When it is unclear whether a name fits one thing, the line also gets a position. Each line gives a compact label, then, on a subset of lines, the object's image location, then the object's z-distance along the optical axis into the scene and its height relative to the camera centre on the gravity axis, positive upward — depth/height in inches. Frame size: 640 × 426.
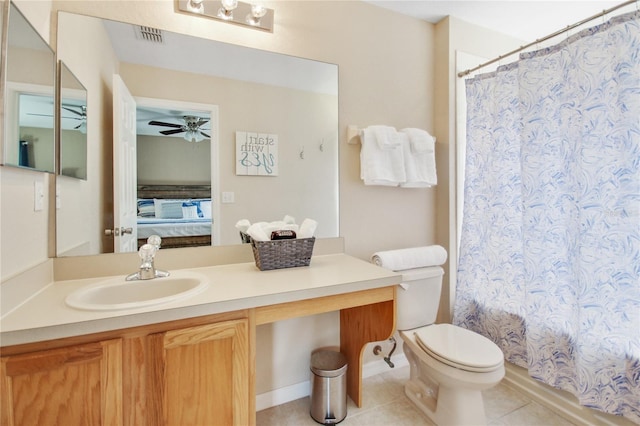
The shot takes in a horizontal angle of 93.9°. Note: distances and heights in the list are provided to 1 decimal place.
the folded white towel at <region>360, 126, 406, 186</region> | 74.6 +13.0
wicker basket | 58.5 -8.3
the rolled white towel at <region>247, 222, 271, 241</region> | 59.0 -4.3
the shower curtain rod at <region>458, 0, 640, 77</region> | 55.5 +38.5
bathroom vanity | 34.0 -17.9
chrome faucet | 51.0 -9.0
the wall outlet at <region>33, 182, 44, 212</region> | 44.9 +2.5
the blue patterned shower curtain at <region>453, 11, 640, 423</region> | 54.0 -1.1
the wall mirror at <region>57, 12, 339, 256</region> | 55.2 +20.0
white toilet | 56.1 -29.1
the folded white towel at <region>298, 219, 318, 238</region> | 63.1 -3.8
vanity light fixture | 60.2 +42.1
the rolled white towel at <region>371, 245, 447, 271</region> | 70.1 -11.4
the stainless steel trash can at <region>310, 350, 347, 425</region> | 63.7 -39.6
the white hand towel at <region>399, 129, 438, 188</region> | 79.4 +14.4
